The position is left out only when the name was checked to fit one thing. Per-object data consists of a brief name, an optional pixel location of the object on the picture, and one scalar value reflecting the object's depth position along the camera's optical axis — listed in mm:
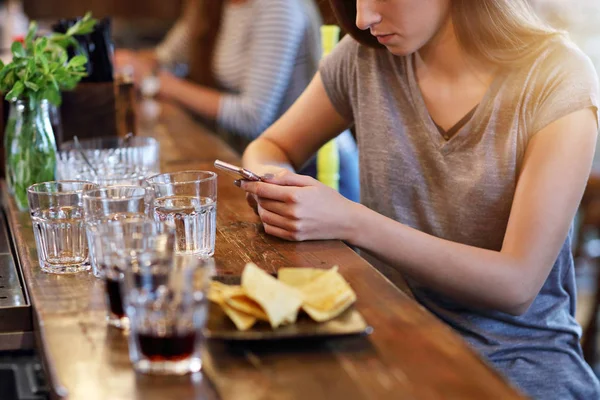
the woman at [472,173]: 1236
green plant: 1475
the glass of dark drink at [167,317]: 833
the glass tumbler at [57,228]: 1218
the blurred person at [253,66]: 2674
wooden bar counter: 793
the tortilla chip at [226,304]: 900
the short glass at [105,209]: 1106
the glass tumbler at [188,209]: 1231
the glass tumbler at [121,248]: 955
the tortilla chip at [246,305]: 912
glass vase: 1572
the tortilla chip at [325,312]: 910
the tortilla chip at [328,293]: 931
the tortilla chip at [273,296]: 897
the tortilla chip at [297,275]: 996
